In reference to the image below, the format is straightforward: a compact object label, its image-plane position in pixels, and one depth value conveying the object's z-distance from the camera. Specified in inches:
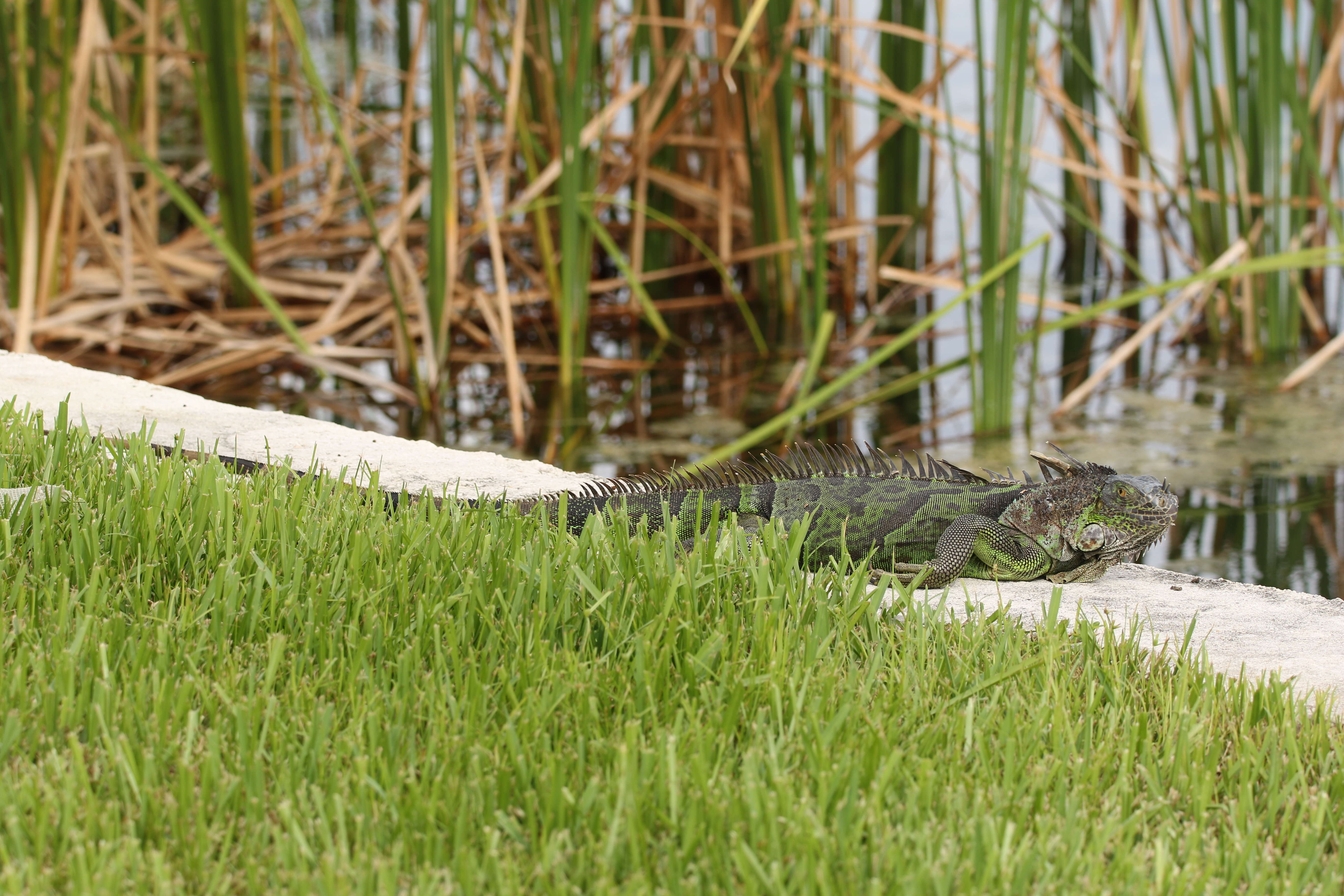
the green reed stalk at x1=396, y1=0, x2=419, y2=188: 705.6
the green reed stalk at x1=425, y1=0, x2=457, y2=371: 461.1
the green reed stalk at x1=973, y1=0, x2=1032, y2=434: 431.8
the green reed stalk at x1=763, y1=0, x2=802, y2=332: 516.4
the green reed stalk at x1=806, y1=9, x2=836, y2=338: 472.1
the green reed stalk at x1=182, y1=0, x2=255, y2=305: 527.5
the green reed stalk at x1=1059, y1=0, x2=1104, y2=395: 652.1
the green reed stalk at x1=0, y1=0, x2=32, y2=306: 482.3
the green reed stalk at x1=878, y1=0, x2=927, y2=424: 610.5
